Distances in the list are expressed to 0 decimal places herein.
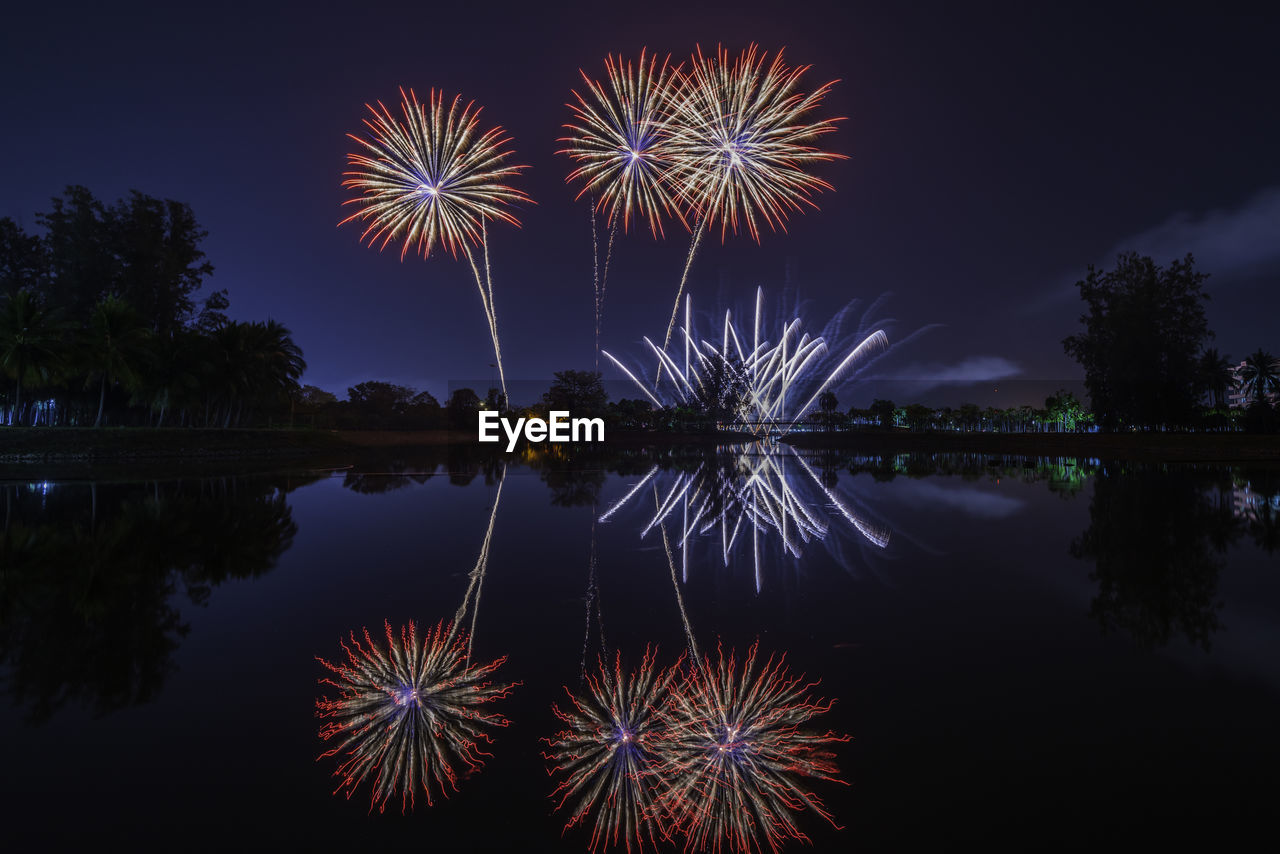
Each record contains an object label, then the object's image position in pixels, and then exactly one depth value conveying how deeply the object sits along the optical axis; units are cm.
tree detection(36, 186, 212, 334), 5184
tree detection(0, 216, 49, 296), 5325
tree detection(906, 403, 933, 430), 12775
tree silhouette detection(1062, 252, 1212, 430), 5062
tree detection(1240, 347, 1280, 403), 7344
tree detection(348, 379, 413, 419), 9488
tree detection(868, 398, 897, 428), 12525
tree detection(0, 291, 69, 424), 3750
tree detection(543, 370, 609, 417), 8094
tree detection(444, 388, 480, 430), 7462
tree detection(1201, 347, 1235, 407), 6956
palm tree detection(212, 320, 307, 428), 5338
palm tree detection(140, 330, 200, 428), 4584
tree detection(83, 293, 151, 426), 4138
